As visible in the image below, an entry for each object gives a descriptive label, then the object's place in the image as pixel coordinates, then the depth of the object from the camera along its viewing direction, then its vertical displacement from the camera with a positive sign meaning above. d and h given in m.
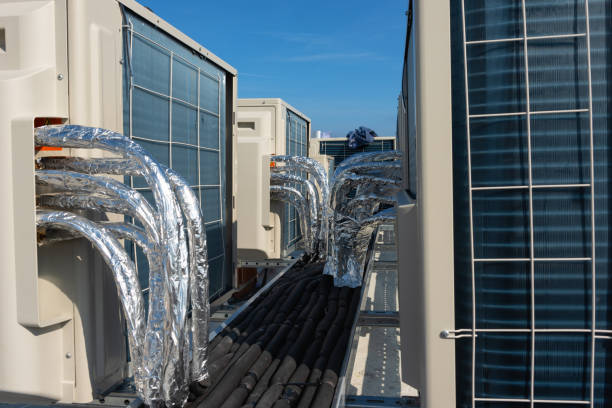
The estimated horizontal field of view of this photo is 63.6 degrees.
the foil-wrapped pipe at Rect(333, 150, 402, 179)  4.29 +0.40
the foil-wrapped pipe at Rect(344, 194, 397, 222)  4.12 -0.01
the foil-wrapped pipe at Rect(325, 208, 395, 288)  4.04 -0.40
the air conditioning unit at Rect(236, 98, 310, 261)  5.30 +0.33
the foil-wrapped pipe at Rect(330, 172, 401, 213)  4.14 +0.16
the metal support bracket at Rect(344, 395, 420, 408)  2.04 -0.83
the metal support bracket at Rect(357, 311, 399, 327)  3.21 -0.76
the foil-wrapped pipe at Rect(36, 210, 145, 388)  1.94 -0.20
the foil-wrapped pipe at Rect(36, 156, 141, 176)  2.04 +0.19
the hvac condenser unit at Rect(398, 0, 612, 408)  1.38 +0.00
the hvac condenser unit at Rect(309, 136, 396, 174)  11.51 +1.54
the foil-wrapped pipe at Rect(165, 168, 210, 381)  2.12 -0.25
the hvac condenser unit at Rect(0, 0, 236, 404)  1.90 +0.11
